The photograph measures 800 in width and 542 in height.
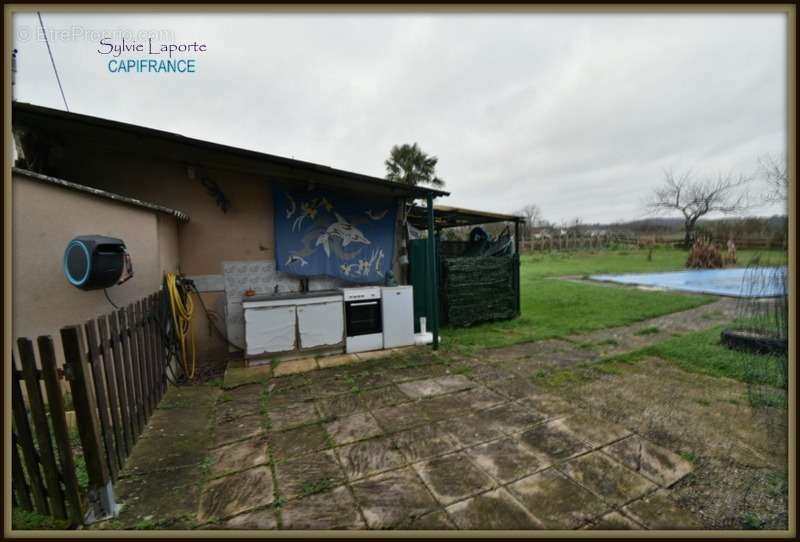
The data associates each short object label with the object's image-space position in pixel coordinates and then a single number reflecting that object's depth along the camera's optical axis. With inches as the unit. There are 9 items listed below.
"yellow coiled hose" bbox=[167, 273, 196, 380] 142.2
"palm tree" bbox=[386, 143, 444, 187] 802.8
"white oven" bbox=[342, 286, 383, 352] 188.4
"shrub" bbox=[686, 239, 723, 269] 588.7
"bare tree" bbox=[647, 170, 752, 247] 593.1
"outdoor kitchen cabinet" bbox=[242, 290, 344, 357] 167.9
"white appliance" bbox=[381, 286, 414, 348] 196.5
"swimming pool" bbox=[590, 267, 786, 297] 376.8
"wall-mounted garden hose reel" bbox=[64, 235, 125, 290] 100.7
